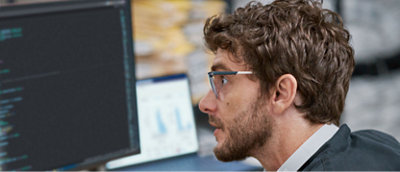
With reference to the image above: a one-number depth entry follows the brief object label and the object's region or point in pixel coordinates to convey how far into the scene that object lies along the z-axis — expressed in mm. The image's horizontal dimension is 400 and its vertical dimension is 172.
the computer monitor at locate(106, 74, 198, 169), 1736
